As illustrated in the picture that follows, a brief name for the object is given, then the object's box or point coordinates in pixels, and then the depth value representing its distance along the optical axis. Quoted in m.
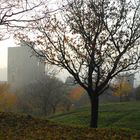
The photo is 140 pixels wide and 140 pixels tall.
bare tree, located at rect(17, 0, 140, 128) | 18.62
